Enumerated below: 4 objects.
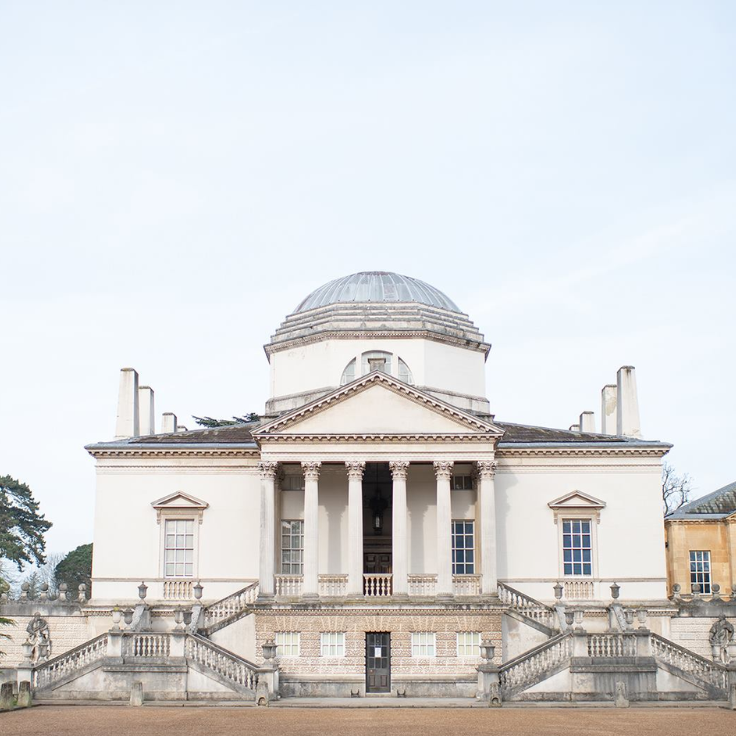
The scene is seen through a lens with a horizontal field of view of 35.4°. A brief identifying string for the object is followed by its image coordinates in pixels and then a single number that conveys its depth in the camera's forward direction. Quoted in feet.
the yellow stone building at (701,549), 161.58
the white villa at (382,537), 118.93
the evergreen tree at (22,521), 244.63
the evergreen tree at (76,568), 303.68
